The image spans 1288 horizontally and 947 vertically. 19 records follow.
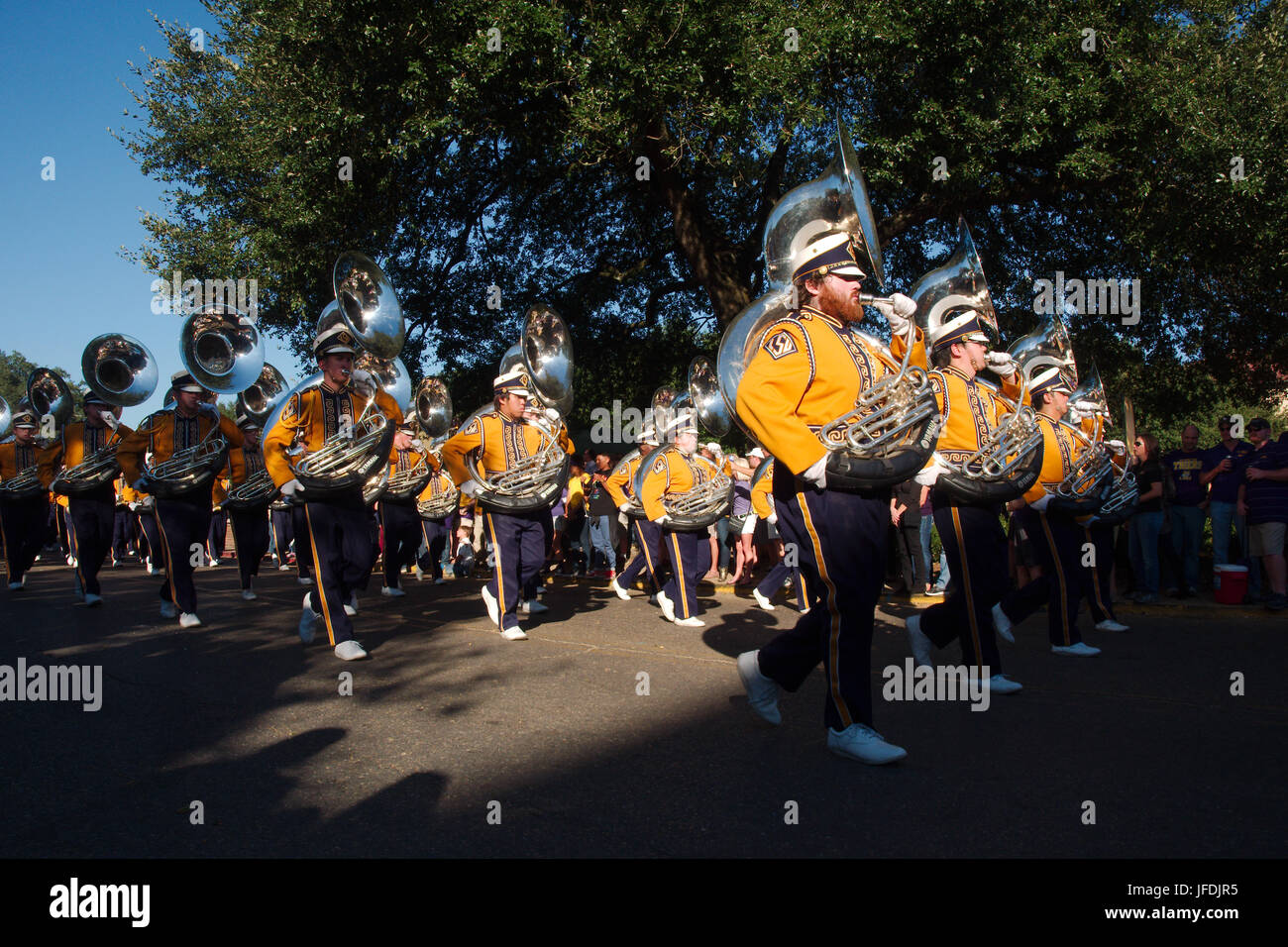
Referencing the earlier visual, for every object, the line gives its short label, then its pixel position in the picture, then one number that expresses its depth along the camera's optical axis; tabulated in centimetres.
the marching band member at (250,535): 1134
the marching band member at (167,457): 870
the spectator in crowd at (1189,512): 1074
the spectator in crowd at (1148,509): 1051
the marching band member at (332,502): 691
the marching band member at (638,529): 1067
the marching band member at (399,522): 1178
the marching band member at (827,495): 424
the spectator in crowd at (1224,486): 1053
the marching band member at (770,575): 1010
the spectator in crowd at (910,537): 1165
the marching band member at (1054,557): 705
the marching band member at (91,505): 1023
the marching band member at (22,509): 1205
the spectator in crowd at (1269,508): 953
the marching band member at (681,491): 923
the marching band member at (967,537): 557
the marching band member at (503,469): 812
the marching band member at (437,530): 1348
